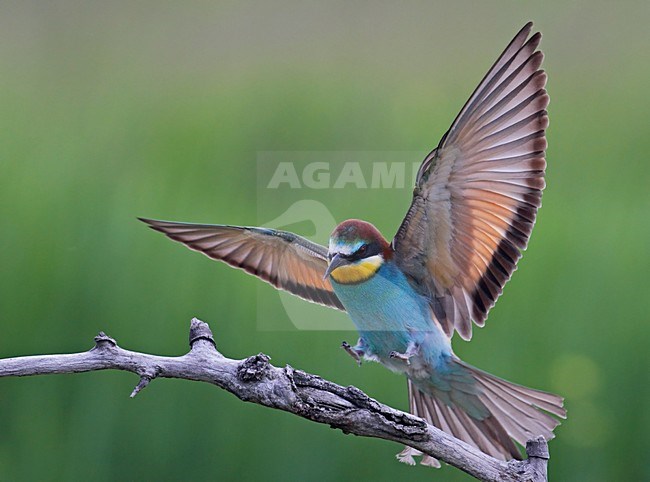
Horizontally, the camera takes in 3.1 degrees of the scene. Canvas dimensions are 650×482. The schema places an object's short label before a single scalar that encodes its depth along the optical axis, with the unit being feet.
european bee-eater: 30.46
